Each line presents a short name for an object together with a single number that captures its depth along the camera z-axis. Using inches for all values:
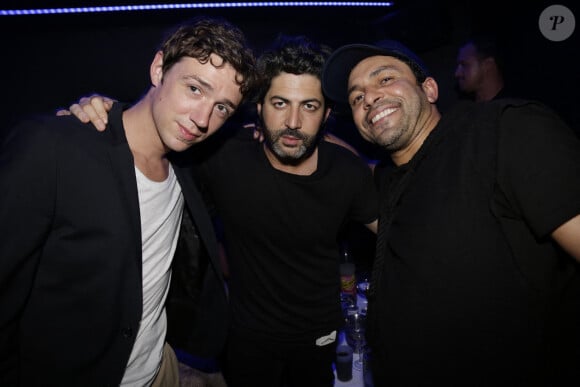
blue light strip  42.0
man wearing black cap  16.2
